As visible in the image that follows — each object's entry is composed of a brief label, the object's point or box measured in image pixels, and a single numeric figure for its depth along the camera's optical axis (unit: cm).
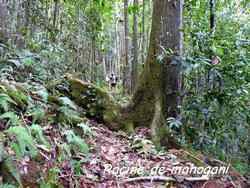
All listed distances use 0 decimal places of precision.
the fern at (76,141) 222
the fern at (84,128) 252
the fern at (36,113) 228
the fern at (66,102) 260
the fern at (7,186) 156
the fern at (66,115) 263
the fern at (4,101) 199
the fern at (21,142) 169
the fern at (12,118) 192
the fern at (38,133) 199
